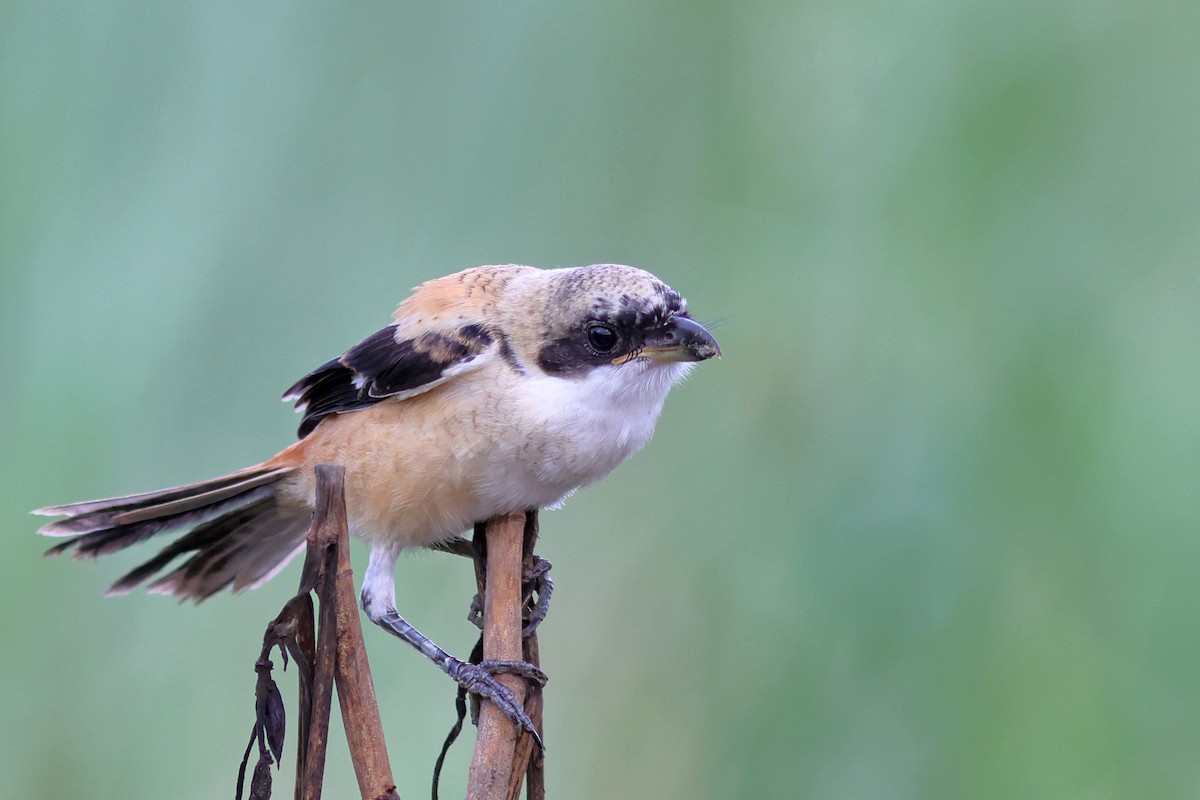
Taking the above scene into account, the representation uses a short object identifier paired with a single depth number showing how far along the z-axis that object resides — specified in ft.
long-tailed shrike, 13.11
